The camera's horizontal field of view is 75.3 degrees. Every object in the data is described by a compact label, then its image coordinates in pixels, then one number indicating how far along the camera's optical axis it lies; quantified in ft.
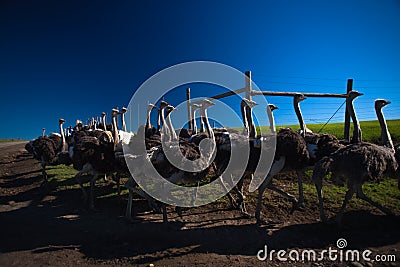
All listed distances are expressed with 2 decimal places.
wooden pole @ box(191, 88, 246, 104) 24.31
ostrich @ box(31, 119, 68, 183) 27.96
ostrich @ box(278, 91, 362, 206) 17.10
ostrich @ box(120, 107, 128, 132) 29.93
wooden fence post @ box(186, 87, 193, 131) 34.53
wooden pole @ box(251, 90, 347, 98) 22.98
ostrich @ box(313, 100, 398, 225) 13.39
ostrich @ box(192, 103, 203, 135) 26.65
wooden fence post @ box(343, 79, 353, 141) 25.91
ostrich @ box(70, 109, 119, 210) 19.47
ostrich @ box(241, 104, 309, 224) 15.76
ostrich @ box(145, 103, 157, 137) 24.64
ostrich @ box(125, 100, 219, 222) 15.90
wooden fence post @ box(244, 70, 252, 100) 22.58
